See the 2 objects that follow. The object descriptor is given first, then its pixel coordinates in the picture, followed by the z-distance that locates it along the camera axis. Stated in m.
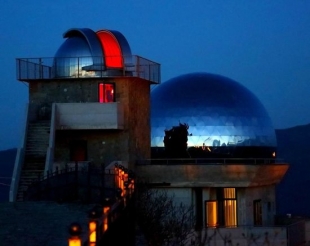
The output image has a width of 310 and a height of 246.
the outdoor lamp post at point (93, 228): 9.72
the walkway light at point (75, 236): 8.81
